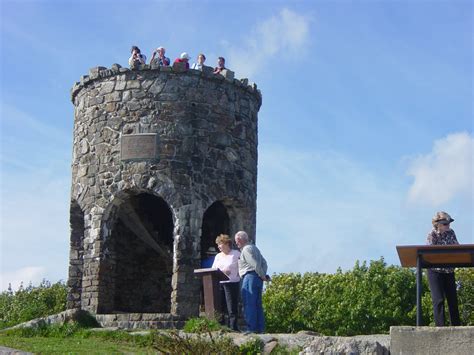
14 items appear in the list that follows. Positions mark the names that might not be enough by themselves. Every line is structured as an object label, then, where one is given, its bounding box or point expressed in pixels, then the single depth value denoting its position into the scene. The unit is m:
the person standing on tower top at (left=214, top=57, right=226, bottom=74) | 19.40
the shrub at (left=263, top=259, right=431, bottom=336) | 28.83
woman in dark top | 11.23
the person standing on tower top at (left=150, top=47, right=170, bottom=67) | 18.86
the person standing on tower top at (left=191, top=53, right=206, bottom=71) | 18.95
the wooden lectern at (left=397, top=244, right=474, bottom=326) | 10.21
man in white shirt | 13.36
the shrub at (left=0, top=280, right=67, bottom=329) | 27.39
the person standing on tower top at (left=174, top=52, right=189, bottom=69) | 18.95
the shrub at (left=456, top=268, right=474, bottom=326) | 26.92
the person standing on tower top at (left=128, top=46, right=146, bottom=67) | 18.86
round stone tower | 18.11
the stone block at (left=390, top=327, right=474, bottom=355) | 9.71
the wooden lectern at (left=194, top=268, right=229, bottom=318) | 14.17
